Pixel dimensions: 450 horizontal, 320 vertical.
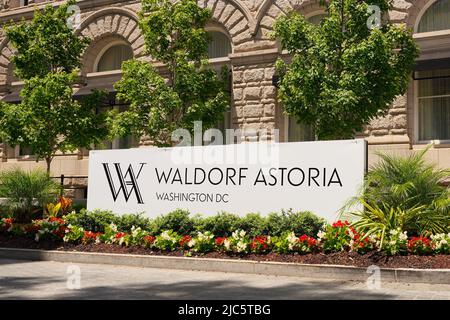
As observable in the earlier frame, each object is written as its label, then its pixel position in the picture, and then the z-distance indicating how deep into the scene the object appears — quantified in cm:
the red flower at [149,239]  1366
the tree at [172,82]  1917
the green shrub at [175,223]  1406
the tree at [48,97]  2138
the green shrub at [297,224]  1273
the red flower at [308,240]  1205
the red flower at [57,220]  1554
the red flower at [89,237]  1461
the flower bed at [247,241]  1124
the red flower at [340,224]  1218
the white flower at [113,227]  1474
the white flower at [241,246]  1245
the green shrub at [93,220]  1536
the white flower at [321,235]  1212
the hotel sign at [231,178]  1310
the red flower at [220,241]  1284
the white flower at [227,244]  1266
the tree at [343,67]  1565
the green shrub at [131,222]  1485
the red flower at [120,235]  1414
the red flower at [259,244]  1245
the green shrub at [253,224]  1308
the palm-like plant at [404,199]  1181
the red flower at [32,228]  1569
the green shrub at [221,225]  1345
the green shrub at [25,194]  1697
